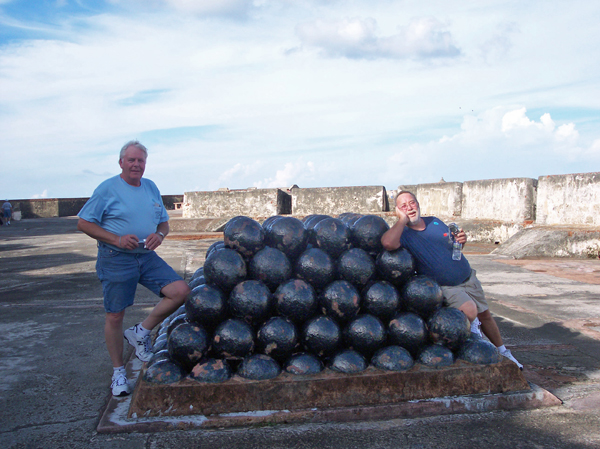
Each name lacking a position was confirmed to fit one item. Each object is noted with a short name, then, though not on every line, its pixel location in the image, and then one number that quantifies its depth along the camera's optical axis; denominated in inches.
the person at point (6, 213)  940.6
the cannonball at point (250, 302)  112.1
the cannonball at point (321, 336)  111.7
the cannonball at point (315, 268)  118.3
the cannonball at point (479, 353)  113.6
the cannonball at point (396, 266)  121.3
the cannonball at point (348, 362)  109.2
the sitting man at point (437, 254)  124.4
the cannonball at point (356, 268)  119.6
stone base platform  102.0
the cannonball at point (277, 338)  110.6
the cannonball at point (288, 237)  123.0
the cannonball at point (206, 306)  112.1
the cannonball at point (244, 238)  120.9
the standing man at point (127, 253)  115.1
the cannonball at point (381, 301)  116.1
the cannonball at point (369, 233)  125.7
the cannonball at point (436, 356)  112.0
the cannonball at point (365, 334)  112.2
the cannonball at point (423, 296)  117.3
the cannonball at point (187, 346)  108.3
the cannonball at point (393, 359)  110.0
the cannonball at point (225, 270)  116.3
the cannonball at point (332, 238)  124.6
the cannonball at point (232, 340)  109.2
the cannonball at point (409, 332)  113.6
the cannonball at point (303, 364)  108.5
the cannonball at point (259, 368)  106.3
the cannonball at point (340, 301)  115.0
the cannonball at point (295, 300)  113.3
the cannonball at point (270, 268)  117.5
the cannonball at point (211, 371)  105.1
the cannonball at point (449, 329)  115.0
